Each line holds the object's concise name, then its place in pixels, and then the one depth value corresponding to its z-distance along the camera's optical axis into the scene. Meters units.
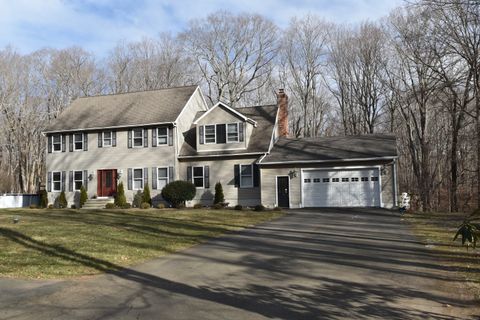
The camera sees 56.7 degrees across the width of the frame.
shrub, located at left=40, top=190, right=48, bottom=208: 29.25
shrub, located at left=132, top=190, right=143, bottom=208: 27.24
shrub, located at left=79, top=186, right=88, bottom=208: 28.47
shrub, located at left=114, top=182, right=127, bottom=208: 27.02
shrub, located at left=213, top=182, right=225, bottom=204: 26.16
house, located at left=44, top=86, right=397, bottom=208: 24.14
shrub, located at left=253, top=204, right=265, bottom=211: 22.73
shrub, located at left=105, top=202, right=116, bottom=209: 26.48
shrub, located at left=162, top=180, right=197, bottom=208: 25.69
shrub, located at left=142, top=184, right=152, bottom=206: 27.19
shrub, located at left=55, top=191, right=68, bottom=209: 28.88
